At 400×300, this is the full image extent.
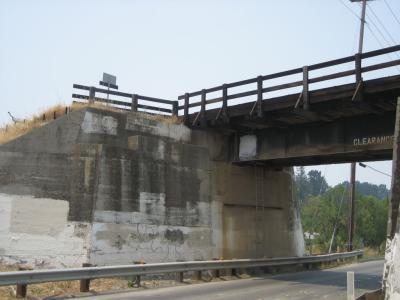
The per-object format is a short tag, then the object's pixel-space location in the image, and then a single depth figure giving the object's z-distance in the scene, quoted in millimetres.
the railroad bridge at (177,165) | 16250
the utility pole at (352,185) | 31330
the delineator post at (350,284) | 8778
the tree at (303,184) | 171000
